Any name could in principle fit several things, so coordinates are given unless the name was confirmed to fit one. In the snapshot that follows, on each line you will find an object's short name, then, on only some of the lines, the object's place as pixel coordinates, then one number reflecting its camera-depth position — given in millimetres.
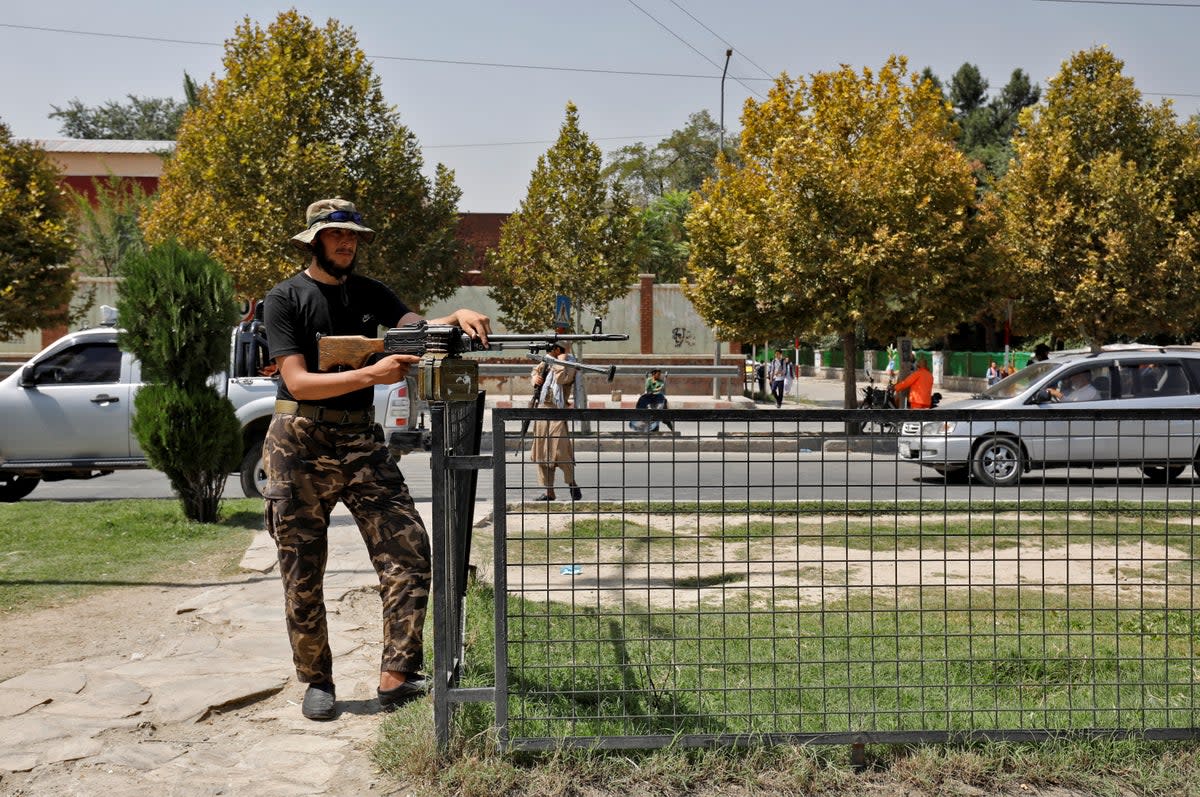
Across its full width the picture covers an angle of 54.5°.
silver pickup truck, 12602
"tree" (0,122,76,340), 25156
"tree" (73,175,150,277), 49312
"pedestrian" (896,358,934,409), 18578
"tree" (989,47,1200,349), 26906
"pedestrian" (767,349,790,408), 35312
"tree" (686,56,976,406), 23734
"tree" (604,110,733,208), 76188
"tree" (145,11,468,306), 28047
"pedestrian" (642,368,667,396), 25359
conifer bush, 9844
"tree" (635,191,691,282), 56938
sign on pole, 18938
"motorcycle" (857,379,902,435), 26272
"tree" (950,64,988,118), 63466
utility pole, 31922
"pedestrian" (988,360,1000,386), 38906
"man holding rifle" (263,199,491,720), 4617
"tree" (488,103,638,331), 32625
